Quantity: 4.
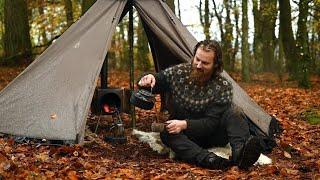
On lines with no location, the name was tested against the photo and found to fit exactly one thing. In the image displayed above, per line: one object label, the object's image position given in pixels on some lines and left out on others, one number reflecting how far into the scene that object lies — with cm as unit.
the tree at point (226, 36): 2092
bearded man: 420
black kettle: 432
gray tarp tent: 455
